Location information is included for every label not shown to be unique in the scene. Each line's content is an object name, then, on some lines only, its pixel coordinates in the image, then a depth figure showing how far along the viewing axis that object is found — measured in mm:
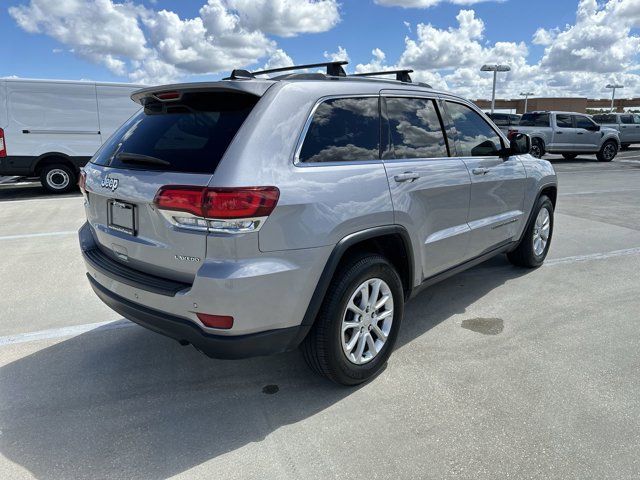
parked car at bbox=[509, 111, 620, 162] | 17453
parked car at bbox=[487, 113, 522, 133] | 19086
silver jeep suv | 2332
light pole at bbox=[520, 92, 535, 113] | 59072
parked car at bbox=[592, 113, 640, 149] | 22842
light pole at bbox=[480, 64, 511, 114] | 32219
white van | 10148
